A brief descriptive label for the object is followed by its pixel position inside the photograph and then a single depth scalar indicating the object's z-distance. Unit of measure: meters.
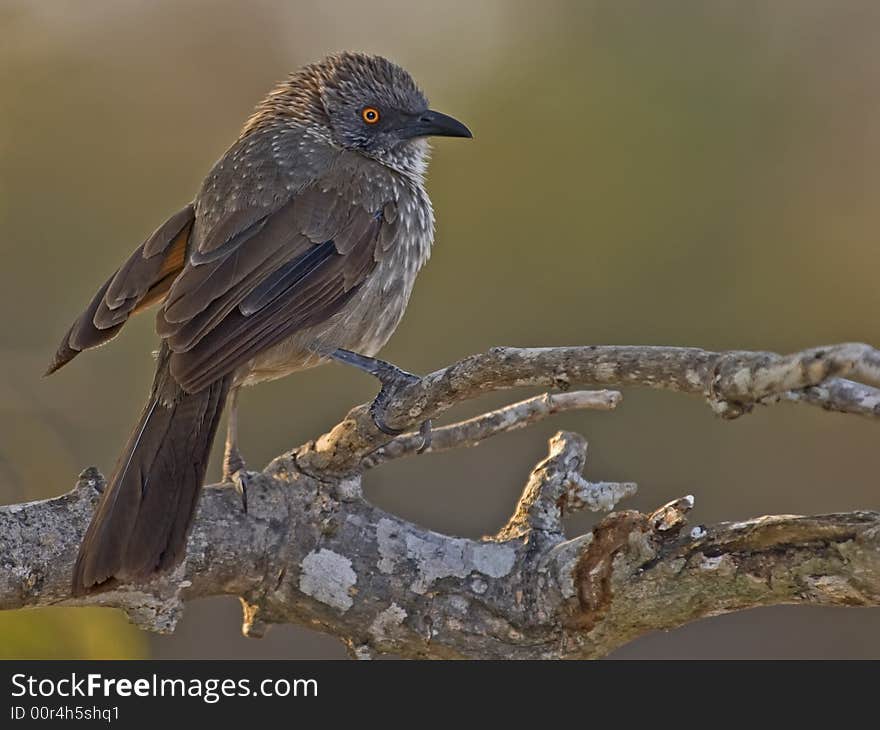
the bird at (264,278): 7.84
